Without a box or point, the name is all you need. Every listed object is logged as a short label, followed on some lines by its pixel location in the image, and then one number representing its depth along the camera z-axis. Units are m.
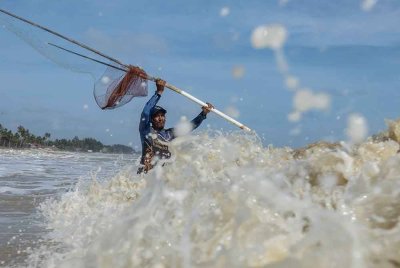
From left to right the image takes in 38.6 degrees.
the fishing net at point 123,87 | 9.87
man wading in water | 9.21
